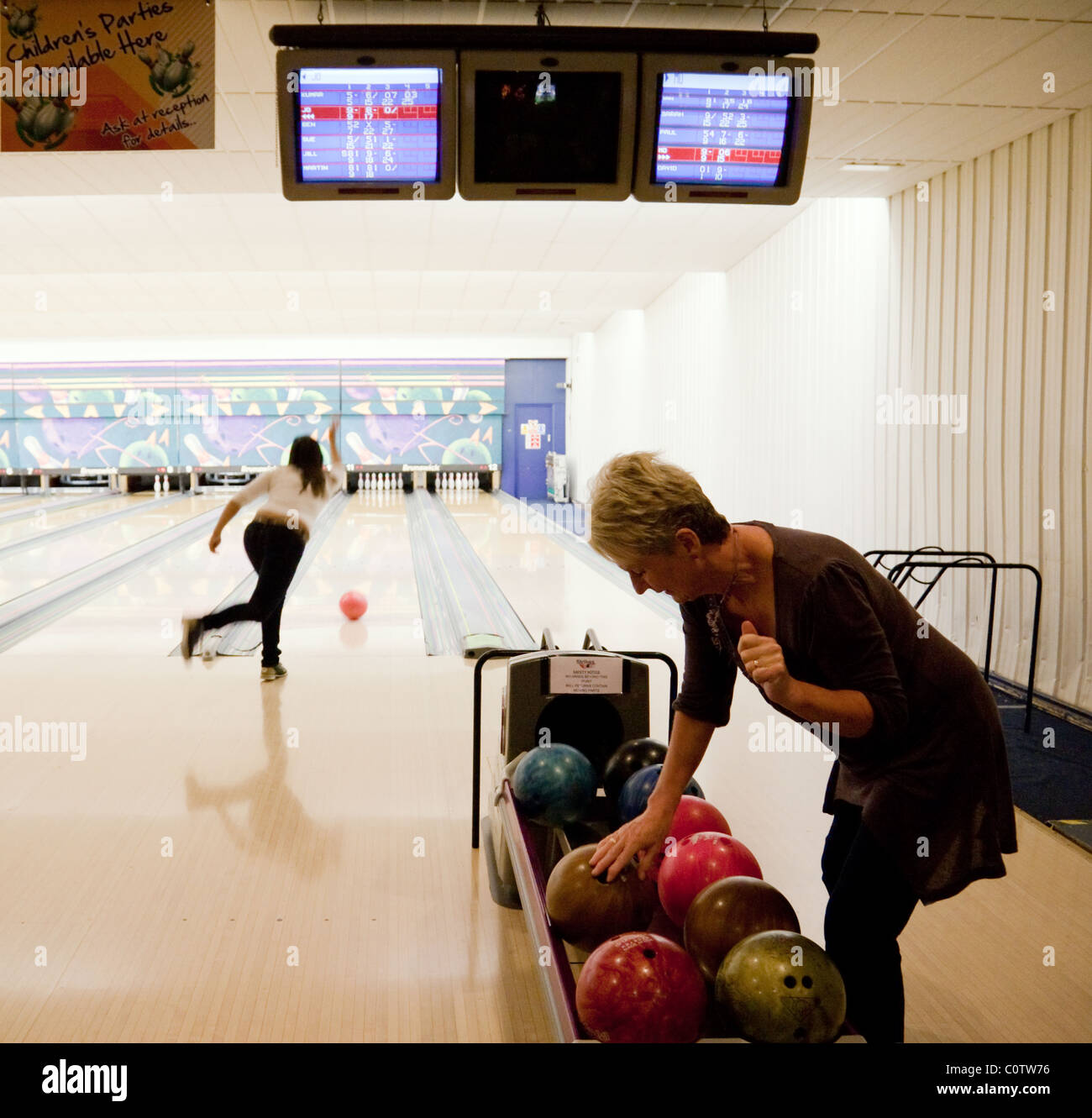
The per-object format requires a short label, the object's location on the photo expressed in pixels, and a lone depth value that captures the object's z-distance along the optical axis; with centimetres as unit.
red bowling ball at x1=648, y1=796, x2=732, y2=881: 214
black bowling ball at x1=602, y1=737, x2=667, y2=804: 240
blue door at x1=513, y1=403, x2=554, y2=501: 1573
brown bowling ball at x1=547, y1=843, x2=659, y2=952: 180
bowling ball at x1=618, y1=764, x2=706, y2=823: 219
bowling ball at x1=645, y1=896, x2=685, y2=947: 195
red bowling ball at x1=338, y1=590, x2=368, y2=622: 607
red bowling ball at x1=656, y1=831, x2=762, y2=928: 189
